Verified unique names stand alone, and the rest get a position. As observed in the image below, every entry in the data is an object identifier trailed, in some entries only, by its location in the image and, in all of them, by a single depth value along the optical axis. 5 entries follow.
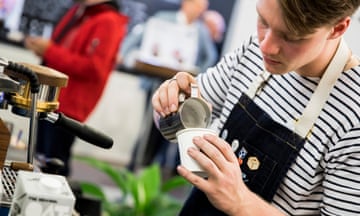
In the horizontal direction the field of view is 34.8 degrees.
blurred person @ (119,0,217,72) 4.67
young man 1.00
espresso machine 0.92
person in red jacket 2.66
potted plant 2.60
